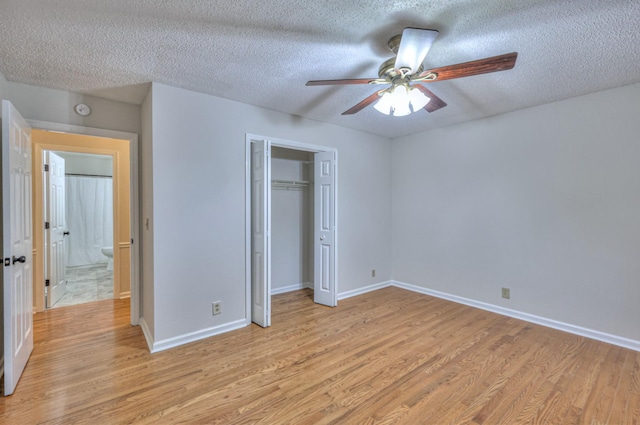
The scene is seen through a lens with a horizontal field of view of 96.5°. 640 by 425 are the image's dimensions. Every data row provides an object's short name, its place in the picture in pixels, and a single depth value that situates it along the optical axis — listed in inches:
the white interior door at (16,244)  78.5
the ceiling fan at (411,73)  65.4
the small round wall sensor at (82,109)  111.7
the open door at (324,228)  149.4
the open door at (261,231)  123.5
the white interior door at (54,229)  145.6
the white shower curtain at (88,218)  239.9
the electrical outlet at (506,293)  137.7
